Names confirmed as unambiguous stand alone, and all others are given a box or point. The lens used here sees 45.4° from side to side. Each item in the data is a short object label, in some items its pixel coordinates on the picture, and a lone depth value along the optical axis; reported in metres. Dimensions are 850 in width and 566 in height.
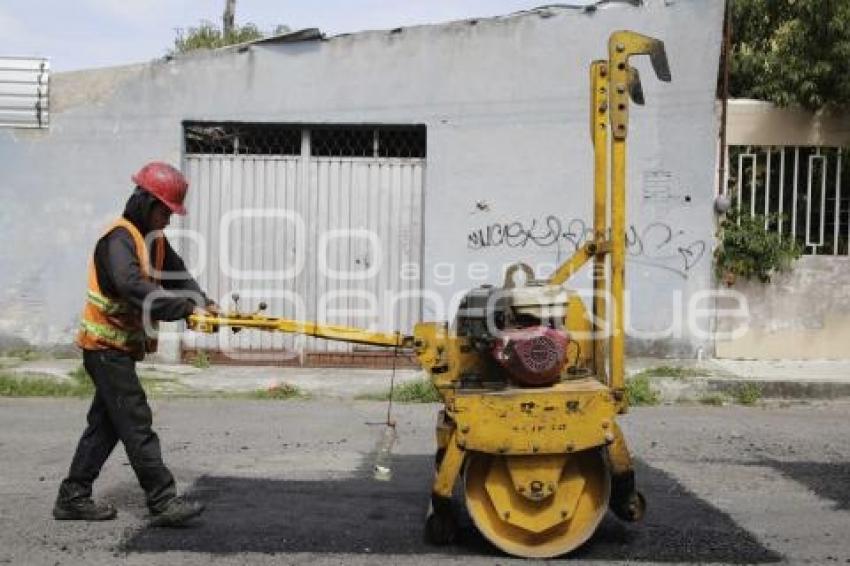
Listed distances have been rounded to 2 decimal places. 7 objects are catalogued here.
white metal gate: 11.38
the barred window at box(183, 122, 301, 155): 11.48
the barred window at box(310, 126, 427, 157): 11.48
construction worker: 5.04
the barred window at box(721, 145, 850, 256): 11.43
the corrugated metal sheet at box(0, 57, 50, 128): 11.08
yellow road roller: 4.68
